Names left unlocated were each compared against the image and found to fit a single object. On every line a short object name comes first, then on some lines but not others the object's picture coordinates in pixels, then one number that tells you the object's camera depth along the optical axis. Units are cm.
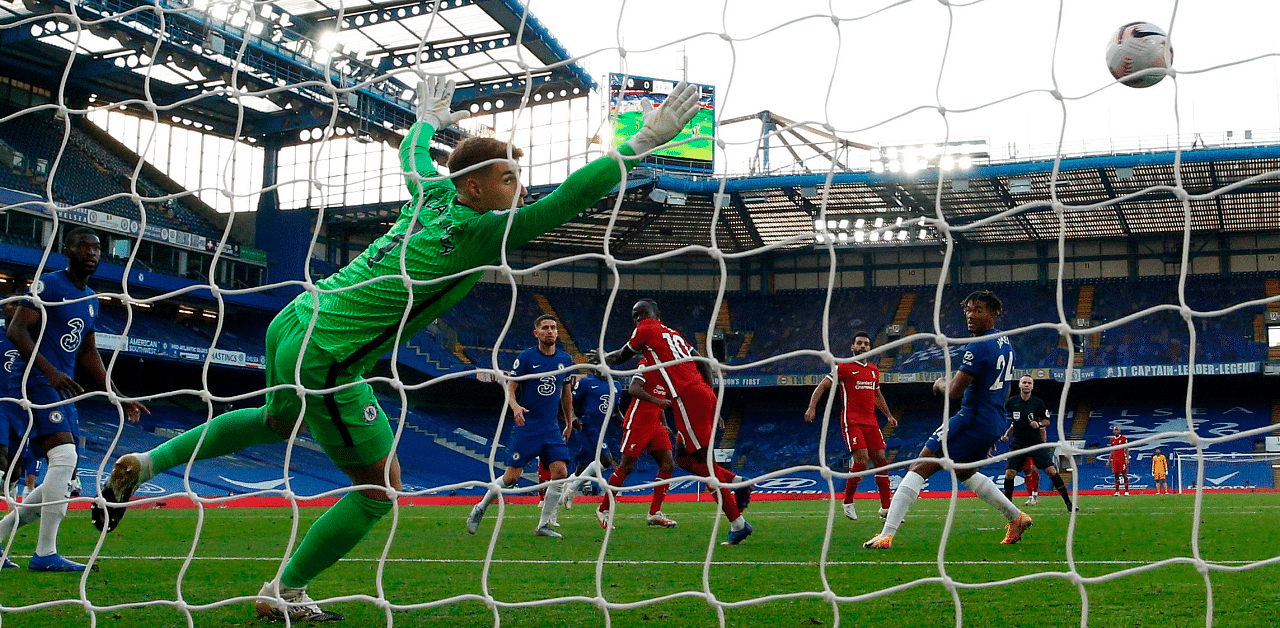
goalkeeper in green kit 377
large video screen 2778
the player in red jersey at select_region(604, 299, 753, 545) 791
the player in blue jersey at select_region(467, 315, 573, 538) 852
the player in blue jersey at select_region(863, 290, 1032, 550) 640
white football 467
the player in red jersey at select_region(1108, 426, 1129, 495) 2125
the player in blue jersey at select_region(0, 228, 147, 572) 540
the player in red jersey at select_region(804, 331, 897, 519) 1005
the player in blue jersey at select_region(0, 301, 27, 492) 626
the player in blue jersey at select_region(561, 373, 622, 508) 1152
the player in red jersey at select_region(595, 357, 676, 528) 872
